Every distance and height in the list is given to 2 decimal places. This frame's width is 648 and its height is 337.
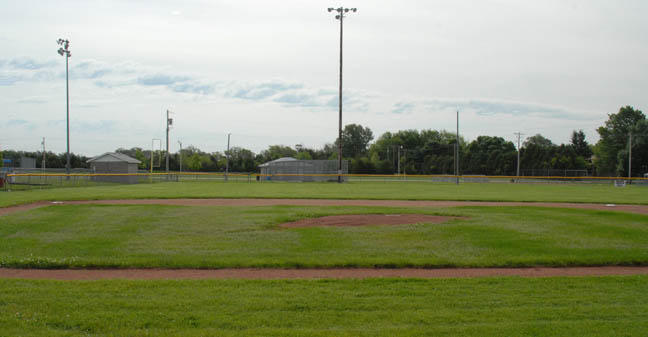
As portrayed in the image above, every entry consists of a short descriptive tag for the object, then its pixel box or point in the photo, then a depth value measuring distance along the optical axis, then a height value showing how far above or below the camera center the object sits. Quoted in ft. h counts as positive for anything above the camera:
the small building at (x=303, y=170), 170.71 -0.98
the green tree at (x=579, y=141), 367.66 +24.85
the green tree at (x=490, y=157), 285.23 +8.79
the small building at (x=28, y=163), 221.87 +0.17
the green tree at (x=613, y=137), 271.90 +21.30
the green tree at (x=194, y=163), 297.12 +1.85
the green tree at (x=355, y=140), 429.71 +27.03
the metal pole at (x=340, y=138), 141.79 +9.63
